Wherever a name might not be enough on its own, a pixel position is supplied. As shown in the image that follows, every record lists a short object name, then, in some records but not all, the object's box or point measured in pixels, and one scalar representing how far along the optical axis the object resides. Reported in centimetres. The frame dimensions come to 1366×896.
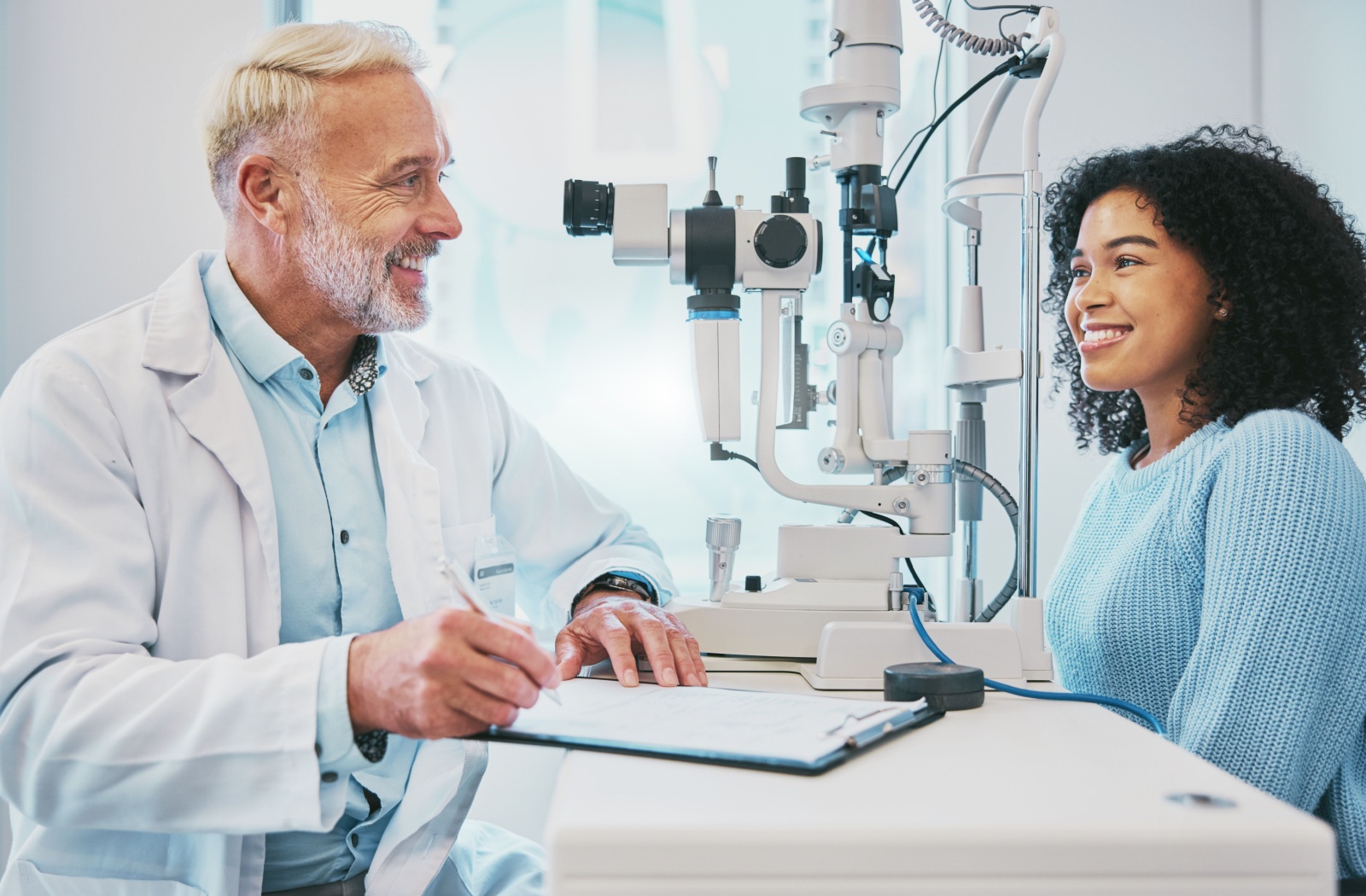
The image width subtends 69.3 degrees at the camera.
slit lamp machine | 108
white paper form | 69
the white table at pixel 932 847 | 54
